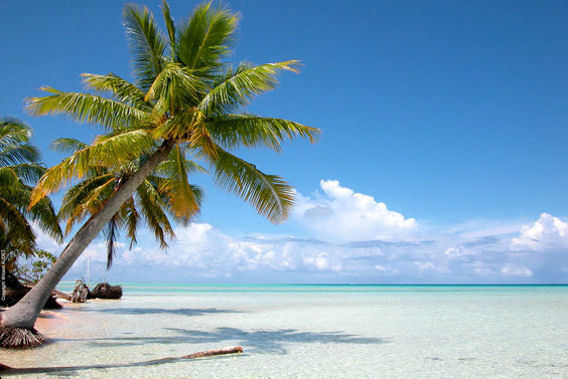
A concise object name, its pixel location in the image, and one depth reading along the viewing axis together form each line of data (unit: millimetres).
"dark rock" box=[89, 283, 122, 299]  26484
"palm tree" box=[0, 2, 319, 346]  7945
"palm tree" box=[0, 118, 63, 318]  12109
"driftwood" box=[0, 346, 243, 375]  6016
